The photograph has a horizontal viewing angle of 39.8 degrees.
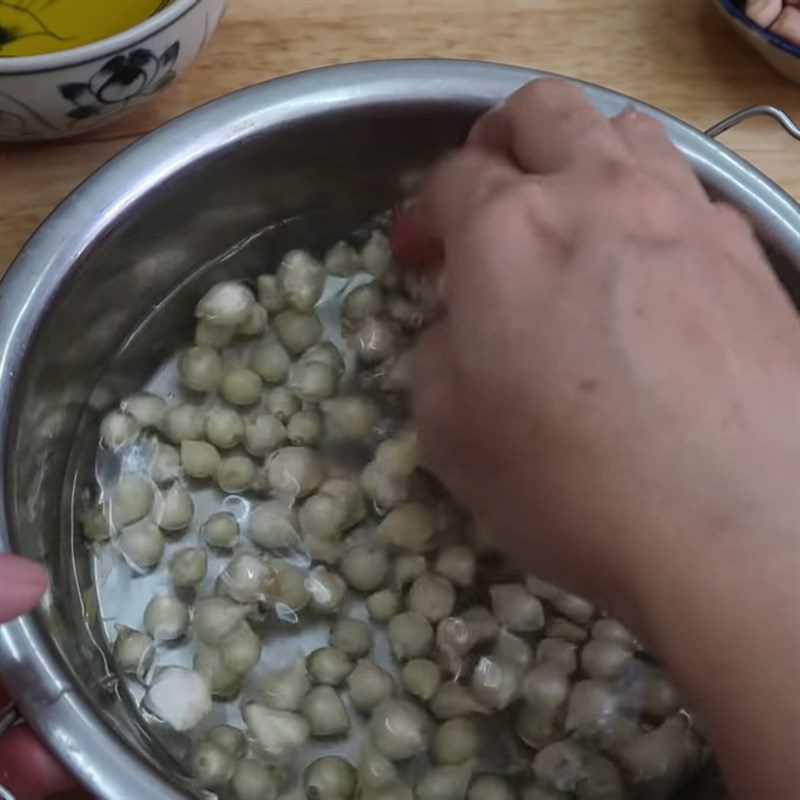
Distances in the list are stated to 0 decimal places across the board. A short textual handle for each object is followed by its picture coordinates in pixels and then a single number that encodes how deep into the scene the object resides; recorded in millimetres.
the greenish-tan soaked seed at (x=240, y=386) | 560
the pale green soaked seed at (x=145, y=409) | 552
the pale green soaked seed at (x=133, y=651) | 500
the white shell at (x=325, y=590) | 519
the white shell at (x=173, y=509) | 535
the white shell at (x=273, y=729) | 488
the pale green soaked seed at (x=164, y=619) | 512
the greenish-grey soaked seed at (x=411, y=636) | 510
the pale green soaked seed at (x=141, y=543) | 525
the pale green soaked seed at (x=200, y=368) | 559
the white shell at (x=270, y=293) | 579
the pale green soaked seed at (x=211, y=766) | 471
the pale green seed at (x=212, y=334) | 567
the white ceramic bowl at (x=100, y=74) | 463
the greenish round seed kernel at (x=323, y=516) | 527
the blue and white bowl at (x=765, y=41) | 567
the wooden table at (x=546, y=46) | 599
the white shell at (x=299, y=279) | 572
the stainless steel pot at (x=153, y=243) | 433
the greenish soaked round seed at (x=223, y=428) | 548
